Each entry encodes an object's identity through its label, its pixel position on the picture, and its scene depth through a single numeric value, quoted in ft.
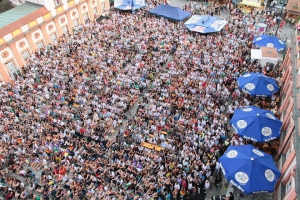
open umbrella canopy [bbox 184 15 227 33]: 107.34
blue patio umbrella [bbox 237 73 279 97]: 73.26
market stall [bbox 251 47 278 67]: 87.67
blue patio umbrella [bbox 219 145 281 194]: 51.24
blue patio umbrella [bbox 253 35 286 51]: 93.81
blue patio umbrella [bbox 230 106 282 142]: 61.62
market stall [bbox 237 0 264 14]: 122.52
